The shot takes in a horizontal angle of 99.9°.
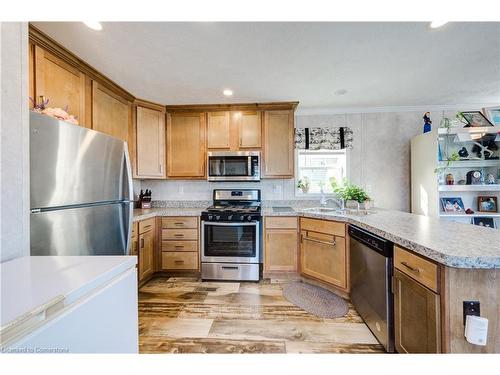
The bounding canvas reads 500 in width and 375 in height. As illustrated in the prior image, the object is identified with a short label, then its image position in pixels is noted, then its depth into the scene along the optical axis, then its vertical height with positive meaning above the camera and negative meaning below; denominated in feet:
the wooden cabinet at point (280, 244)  8.91 -2.44
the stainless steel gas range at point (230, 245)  8.74 -2.41
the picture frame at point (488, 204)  9.35 -0.87
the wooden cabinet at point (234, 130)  9.87 +2.70
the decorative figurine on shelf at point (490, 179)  8.98 +0.21
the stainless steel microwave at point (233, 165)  9.67 +1.01
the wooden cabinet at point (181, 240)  9.11 -2.28
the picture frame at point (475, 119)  8.70 +2.73
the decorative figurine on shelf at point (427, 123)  9.70 +2.88
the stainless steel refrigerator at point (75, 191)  3.59 -0.03
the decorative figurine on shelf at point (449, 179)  9.20 +0.25
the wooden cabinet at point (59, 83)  5.24 +2.92
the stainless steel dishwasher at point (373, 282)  4.83 -2.54
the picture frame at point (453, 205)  9.25 -0.90
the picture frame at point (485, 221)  9.08 -1.58
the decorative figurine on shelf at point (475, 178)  9.15 +0.29
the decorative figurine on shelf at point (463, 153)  9.29 +1.40
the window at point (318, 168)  10.79 +0.95
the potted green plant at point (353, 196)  8.54 -0.41
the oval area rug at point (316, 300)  6.65 -3.94
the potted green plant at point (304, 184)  10.64 +0.12
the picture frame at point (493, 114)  8.84 +2.98
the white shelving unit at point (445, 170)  8.70 +0.65
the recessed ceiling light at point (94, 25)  4.85 +3.84
